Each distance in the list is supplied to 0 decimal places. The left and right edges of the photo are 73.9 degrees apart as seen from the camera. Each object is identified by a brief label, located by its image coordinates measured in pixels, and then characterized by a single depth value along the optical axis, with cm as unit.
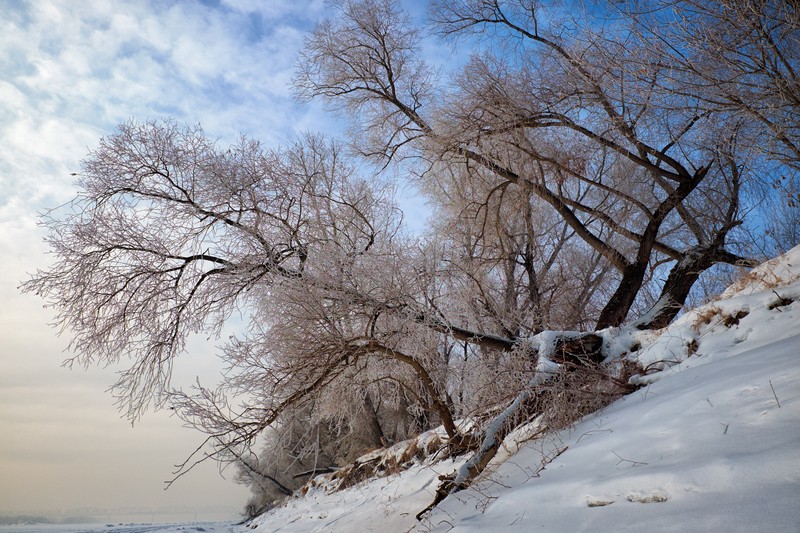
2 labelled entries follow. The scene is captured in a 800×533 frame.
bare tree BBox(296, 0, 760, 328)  841
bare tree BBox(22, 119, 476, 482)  699
